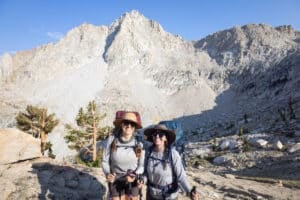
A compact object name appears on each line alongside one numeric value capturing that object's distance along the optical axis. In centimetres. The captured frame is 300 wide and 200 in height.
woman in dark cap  337
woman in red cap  370
